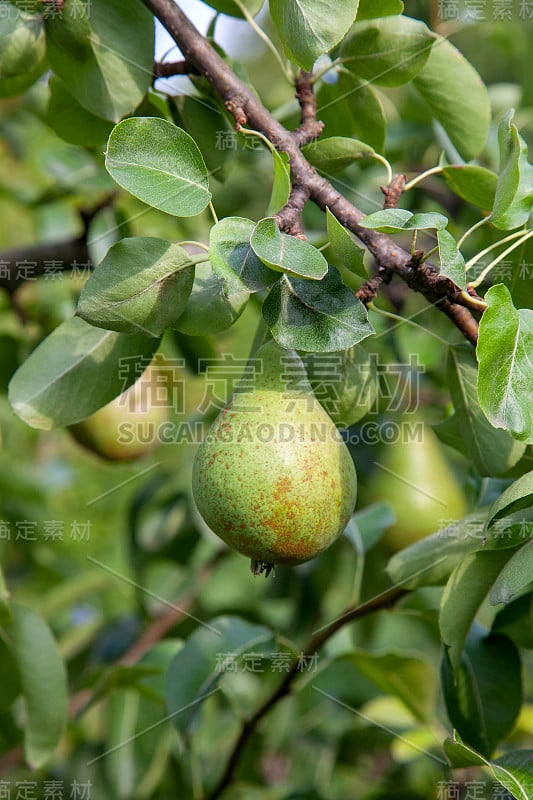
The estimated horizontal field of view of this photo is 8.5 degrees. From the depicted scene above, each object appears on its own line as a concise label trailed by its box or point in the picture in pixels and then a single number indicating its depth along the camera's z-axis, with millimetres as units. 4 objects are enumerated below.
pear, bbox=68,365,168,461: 1755
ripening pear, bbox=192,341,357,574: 1264
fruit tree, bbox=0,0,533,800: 1264
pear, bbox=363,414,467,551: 1603
